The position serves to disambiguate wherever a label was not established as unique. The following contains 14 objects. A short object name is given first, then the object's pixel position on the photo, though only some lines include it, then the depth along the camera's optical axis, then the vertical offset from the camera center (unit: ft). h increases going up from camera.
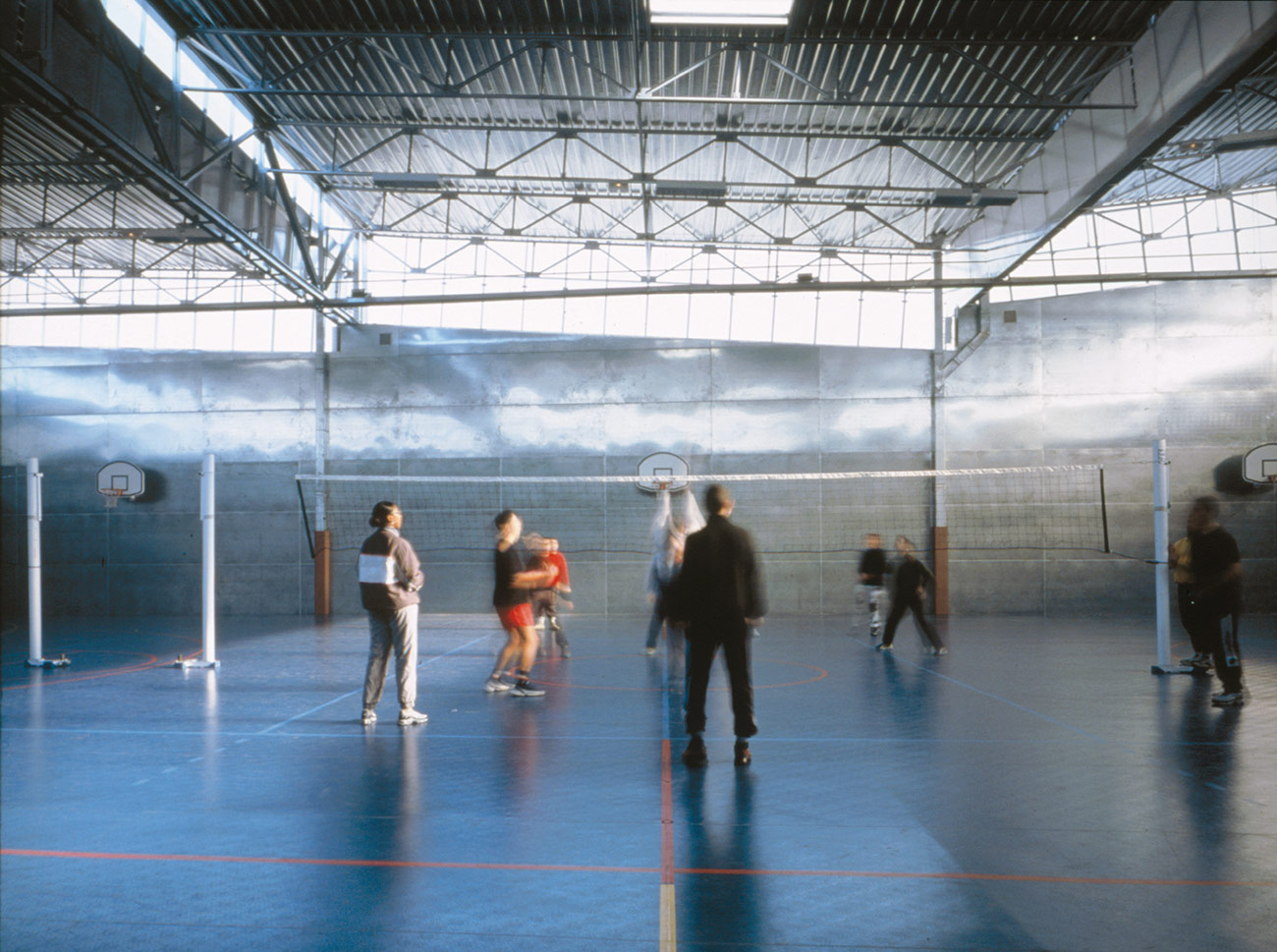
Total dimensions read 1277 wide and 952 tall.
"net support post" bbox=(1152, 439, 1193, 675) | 32.99 -2.07
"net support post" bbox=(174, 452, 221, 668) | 35.96 -2.23
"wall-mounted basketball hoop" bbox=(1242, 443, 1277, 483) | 57.36 +1.97
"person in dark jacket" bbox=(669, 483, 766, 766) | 19.60 -2.27
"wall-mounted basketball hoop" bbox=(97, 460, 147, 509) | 63.93 +1.96
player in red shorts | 27.30 -2.73
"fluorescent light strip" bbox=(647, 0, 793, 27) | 32.04 +17.28
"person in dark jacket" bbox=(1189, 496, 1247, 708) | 26.37 -2.75
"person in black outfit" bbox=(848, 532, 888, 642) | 44.14 -3.64
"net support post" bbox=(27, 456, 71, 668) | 35.91 -2.74
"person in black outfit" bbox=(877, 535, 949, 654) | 38.91 -4.04
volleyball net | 59.93 -0.65
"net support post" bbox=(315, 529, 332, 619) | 63.72 -4.90
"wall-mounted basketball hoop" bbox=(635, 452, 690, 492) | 61.57 +2.39
